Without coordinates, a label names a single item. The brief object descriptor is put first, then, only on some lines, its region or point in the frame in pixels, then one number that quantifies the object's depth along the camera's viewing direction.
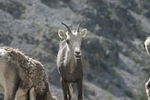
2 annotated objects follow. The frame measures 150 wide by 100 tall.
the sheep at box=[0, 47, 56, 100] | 18.44
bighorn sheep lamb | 26.09
